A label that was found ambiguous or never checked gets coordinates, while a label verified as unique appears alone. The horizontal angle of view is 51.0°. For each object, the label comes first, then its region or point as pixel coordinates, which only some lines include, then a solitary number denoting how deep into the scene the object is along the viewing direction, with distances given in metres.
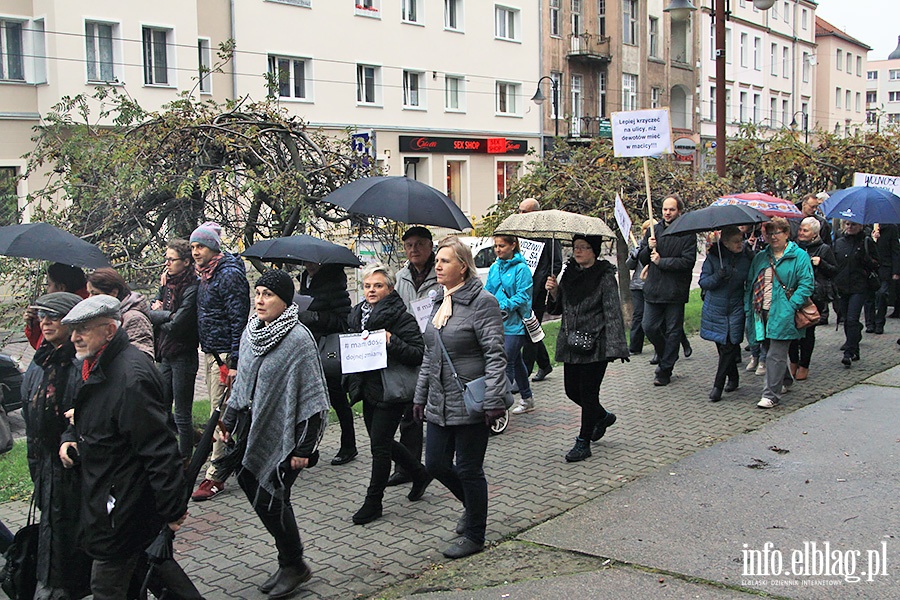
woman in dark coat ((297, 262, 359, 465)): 6.74
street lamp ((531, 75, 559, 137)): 35.78
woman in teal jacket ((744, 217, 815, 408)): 8.87
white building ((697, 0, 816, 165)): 54.62
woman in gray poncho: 4.78
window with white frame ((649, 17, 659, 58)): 50.14
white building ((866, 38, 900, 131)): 104.88
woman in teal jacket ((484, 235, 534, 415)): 8.23
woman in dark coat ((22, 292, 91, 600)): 4.30
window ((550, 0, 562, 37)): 42.94
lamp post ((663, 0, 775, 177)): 14.55
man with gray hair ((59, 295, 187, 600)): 4.00
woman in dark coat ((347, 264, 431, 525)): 5.99
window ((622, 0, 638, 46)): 47.47
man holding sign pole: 9.59
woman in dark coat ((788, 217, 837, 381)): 10.10
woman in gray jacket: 5.34
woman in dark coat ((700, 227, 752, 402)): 9.11
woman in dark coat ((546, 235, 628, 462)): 7.12
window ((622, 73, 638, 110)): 47.91
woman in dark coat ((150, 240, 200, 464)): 6.88
